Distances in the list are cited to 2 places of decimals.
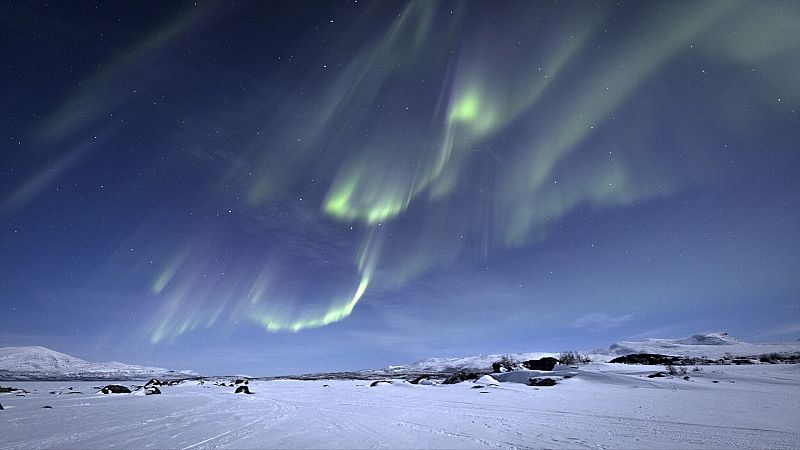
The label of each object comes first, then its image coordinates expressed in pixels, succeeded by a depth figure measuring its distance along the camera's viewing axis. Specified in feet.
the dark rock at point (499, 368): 114.22
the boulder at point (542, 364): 106.22
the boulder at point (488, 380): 83.83
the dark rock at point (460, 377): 106.00
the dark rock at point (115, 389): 103.76
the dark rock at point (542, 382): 71.02
